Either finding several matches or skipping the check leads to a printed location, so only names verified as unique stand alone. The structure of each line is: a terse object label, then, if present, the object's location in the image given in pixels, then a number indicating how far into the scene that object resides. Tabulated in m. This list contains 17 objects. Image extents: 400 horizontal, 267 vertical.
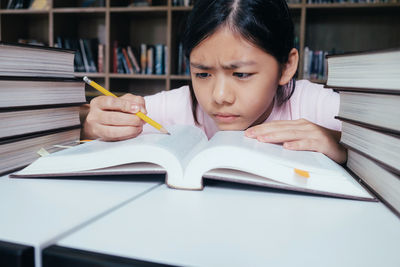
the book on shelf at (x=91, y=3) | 3.26
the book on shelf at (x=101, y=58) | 3.09
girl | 0.74
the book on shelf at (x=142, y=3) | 2.94
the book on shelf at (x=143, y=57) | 3.04
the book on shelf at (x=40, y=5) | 3.10
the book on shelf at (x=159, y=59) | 2.98
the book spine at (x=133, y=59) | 3.05
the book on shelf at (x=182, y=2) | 2.73
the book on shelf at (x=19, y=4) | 3.19
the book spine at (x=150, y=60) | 3.01
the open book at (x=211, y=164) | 0.54
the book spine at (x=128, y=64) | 3.05
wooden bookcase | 2.71
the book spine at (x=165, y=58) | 2.94
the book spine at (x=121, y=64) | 3.05
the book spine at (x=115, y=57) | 3.04
